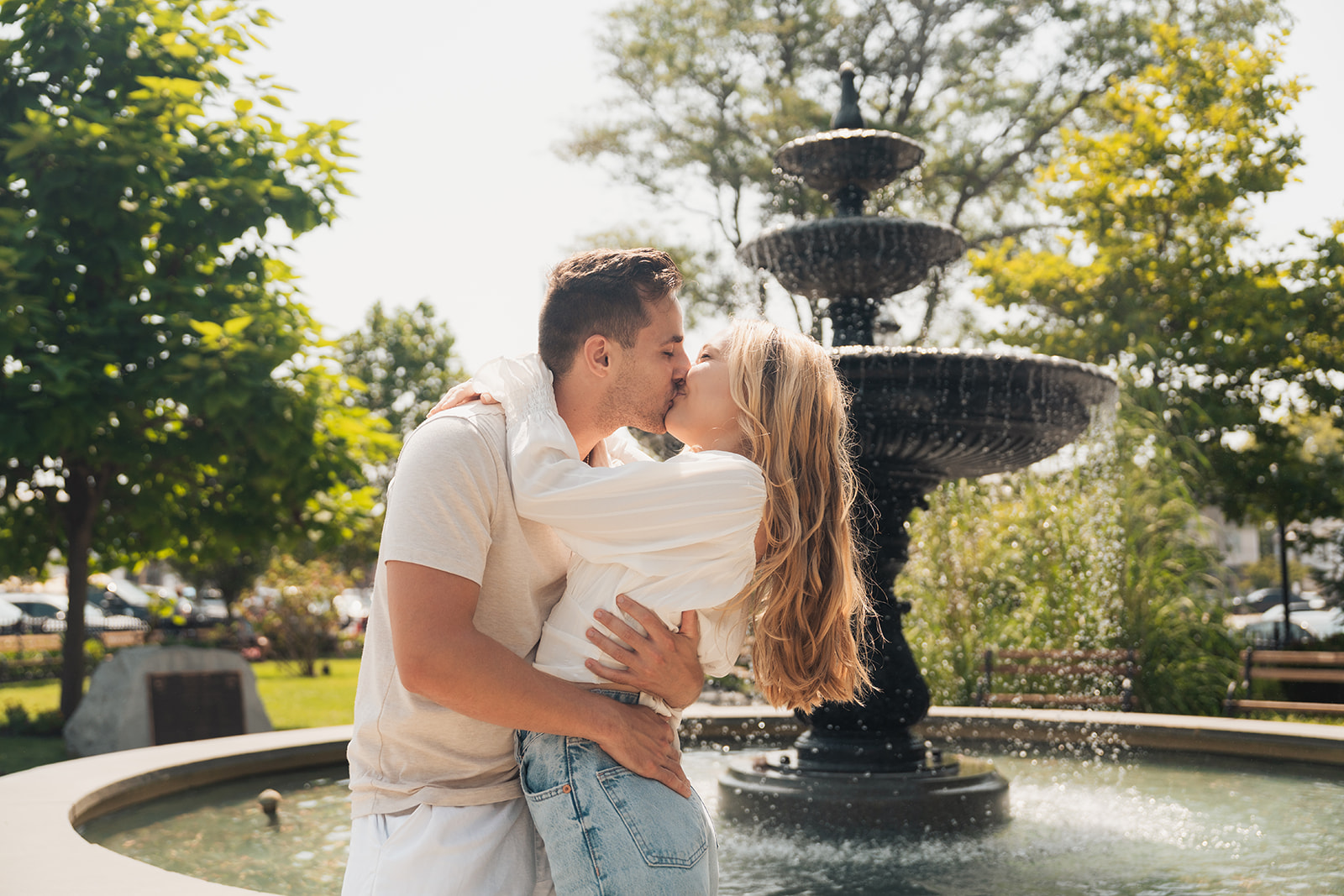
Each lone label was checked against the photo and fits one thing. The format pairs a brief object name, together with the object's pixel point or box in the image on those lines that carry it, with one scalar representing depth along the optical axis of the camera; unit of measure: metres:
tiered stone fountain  5.69
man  2.04
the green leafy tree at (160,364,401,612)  11.41
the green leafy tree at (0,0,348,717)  10.29
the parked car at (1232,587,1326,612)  41.85
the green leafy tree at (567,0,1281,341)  26.00
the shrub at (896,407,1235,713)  12.52
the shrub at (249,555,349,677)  22.89
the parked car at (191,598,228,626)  32.31
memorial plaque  10.23
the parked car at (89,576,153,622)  39.47
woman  2.11
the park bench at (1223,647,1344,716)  9.57
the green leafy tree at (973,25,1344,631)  18.70
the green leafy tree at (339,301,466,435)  43.97
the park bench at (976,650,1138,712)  10.81
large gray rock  10.40
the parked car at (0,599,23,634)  29.97
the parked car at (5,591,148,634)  30.86
